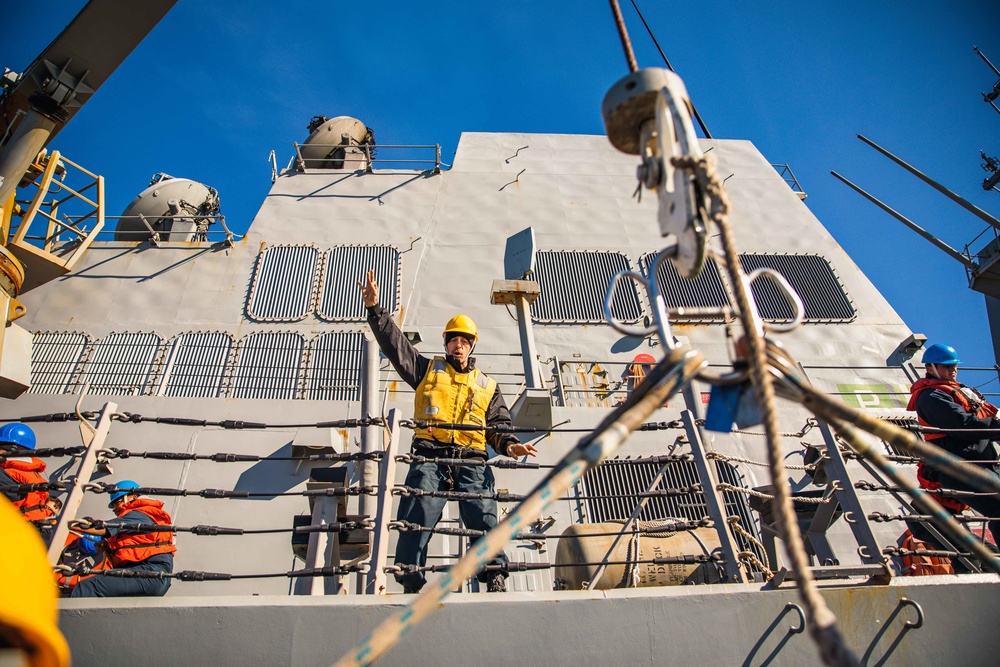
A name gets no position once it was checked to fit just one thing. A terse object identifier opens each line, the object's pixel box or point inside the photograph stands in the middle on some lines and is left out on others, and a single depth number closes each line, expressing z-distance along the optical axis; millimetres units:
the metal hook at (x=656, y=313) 1475
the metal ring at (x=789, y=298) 1477
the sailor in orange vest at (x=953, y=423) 3502
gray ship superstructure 2416
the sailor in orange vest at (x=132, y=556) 3162
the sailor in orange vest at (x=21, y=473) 3295
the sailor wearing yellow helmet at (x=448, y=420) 3270
